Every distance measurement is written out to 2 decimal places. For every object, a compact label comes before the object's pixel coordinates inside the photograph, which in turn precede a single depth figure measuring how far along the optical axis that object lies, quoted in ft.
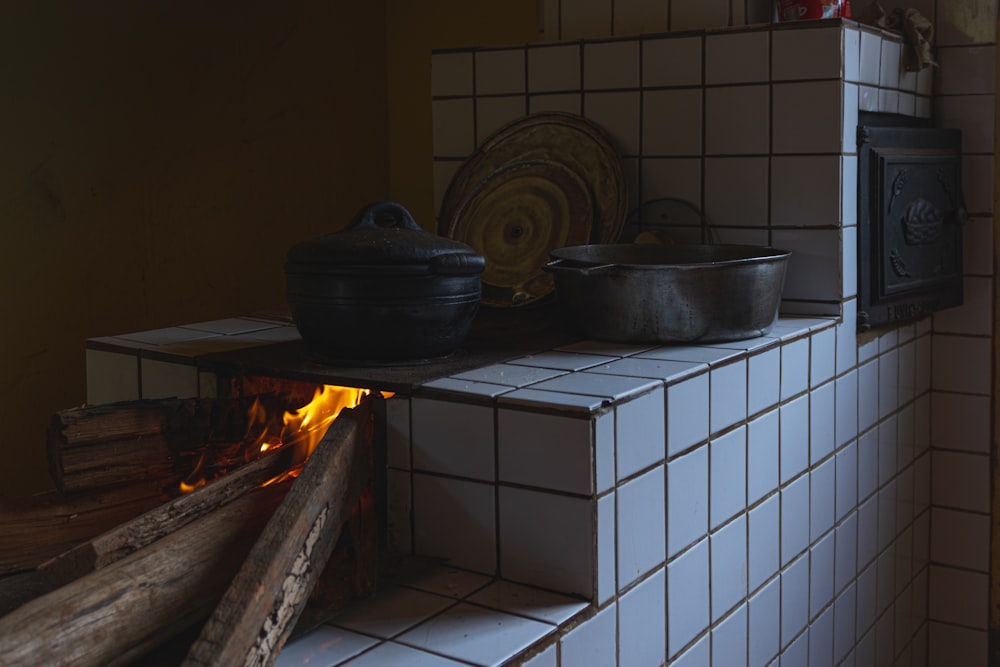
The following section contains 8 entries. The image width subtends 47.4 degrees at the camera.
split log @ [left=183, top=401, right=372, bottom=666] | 3.98
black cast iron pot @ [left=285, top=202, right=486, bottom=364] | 5.55
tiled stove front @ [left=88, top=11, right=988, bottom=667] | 4.93
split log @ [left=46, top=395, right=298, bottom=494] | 5.24
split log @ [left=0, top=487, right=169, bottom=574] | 5.01
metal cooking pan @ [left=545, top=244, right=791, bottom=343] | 5.98
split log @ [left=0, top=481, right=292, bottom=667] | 3.79
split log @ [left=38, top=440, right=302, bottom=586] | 4.27
